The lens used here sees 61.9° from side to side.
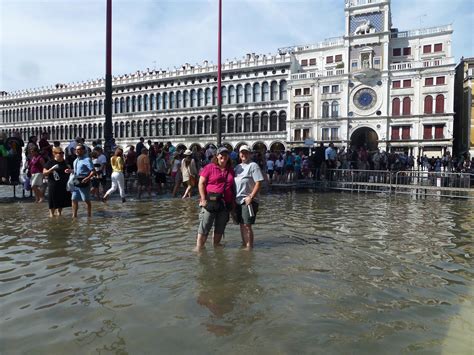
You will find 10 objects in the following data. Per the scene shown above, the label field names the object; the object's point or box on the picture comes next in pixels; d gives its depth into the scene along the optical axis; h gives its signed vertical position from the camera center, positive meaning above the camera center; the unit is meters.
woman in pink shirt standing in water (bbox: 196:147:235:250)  6.01 -0.44
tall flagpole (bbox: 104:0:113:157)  14.40 +3.47
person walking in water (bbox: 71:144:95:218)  8.93 -0.32
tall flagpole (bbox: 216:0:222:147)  19.77 +5.95
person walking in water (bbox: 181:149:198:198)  13.04 -0.24
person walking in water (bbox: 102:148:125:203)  11.27 -0.28
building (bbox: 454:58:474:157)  45.25 +6.94
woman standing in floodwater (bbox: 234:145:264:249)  6.15 -0.42
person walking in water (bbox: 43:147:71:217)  8.82 -0.40
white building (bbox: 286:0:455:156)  45.75 +9.14
